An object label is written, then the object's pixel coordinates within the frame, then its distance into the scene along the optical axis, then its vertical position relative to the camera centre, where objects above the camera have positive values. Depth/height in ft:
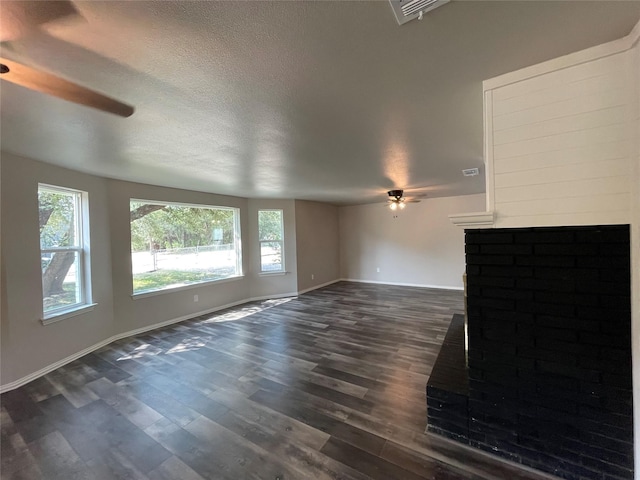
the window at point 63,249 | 9.96 -0.17
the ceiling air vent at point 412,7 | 3.21 +2.86
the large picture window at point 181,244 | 14.01 -0.21
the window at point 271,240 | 20.11 -0.15
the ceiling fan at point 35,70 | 3.15 +2.32
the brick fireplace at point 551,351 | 4.47 -2.30
